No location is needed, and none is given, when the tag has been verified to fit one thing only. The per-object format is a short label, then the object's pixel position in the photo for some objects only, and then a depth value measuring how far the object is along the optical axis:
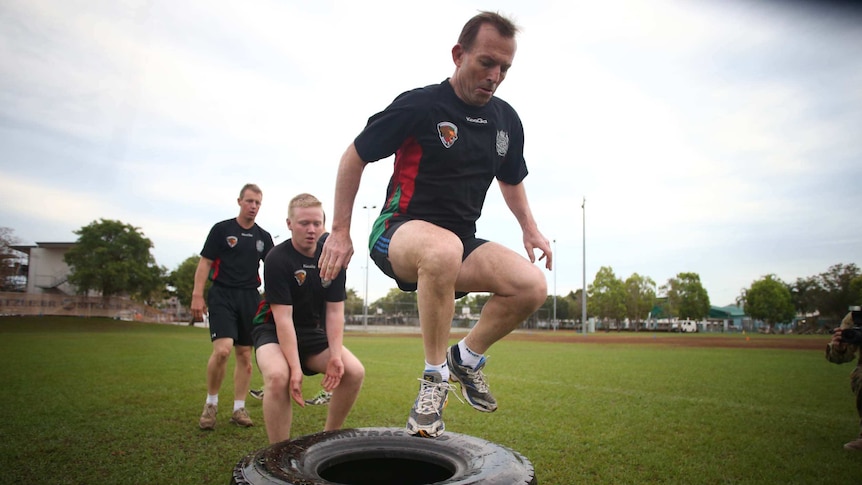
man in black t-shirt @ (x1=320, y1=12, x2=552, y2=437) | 2.75
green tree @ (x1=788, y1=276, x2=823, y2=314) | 84.89
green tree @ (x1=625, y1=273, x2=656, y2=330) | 87.75
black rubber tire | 2.70
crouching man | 4.38
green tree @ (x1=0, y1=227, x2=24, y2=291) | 43.38
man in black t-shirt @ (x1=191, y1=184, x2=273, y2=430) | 6.60
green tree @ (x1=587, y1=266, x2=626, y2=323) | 84.50
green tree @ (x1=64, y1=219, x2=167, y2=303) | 52.03
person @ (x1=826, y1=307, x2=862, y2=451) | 5.83
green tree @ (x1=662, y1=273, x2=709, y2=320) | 92.19
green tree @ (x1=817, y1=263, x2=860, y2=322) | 72.75
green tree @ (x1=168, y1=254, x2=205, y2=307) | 63.09
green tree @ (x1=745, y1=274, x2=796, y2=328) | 82.88
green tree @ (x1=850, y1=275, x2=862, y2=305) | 68.06
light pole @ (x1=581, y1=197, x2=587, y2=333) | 48.34
